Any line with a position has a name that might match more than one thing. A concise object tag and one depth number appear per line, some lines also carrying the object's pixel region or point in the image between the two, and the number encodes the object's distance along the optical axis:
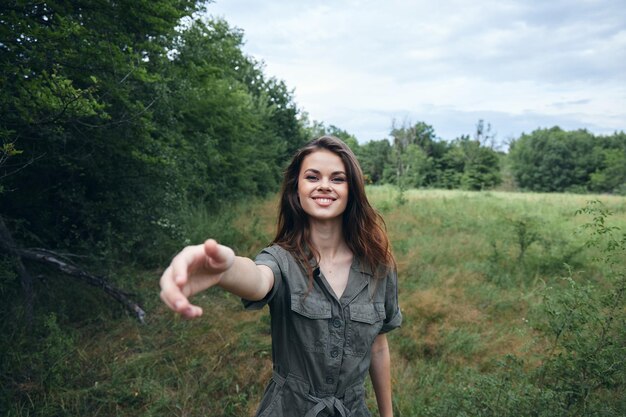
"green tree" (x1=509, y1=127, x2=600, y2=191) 53.69
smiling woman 1.64
